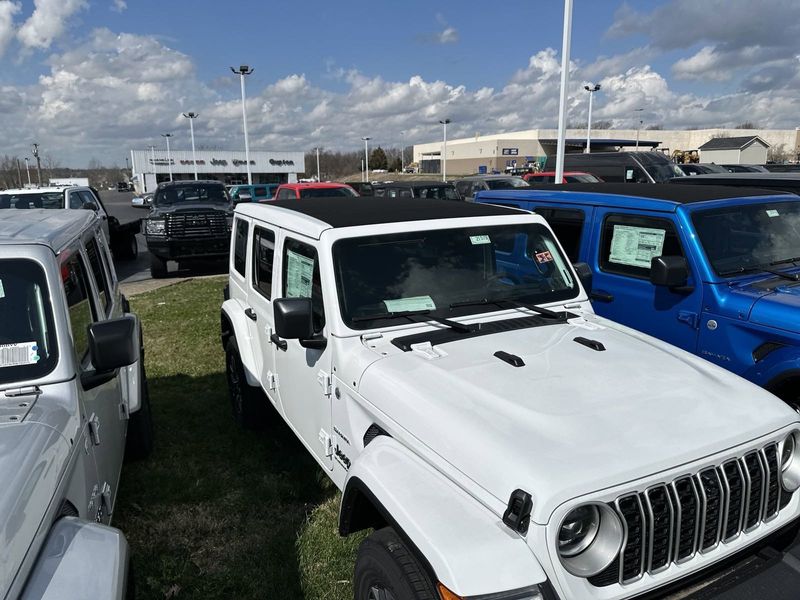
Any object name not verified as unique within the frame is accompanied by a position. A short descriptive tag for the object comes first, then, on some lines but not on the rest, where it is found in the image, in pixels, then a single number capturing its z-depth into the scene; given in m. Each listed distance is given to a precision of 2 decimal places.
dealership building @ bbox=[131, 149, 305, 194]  75.12
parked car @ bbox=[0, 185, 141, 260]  11.59
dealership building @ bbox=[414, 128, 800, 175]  85.88
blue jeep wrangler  3.88
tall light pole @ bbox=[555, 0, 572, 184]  13.19
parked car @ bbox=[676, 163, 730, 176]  25.43
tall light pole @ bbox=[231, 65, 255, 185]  27.98
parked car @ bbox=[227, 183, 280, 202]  27.39
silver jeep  1.83
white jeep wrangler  1.92
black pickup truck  12.12
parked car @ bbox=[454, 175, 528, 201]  19.27
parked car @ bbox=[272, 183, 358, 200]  13.98
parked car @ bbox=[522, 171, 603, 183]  20.62
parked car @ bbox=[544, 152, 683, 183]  21.11
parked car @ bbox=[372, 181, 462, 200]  15.78
